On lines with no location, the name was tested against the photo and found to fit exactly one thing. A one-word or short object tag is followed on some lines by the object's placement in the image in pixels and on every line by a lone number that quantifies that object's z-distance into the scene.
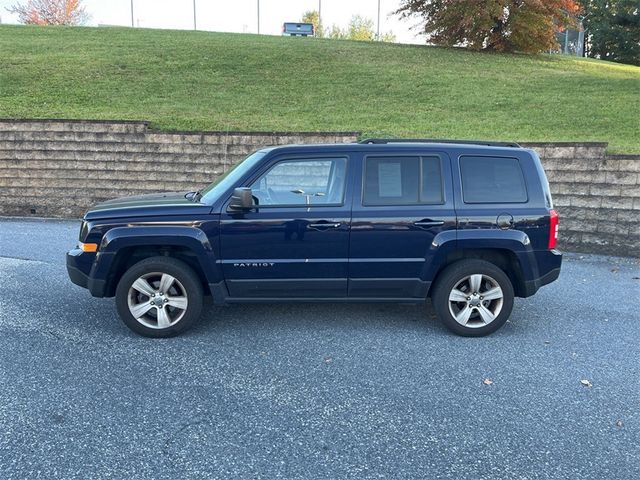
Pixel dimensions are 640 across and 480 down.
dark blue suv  4.57
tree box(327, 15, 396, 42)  60.53
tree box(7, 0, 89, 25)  49.19
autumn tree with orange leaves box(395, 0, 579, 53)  19.75
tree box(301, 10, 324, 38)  59.27
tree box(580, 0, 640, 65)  34.94
